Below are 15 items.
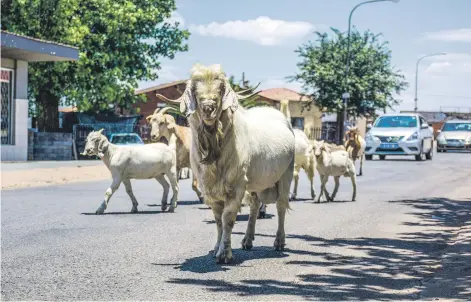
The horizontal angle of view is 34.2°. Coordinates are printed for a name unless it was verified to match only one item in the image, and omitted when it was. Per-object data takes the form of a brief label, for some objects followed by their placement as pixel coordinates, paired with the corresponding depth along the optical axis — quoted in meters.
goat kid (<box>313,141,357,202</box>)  15.02
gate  37.25
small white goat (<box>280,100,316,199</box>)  15.13
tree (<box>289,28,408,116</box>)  58.25
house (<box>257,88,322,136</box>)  76.88
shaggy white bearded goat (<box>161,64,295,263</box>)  7.53
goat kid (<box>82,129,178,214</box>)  12.68
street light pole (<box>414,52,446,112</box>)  64.66
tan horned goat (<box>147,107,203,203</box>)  14.34
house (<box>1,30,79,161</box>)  30.75
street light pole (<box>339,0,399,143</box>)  48.17
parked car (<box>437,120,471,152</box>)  43.66
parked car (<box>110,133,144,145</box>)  32.97
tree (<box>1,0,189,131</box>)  36.41
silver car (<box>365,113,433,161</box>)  31.59
